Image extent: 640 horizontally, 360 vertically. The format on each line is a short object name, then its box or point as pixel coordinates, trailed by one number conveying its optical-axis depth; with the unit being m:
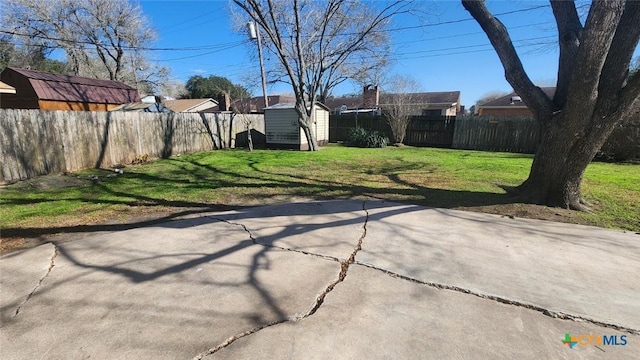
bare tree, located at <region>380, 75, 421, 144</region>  16.16
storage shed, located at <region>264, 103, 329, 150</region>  14.25
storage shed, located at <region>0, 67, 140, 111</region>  14.84
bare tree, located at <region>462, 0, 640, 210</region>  3.90
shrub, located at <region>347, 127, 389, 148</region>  15.53
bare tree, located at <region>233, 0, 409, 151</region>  11.72
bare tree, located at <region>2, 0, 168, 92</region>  21.80
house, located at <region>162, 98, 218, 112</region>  34.47
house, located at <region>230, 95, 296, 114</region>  39.44
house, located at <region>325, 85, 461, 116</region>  32.41
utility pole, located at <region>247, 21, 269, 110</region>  14.57
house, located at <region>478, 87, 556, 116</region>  28.03
